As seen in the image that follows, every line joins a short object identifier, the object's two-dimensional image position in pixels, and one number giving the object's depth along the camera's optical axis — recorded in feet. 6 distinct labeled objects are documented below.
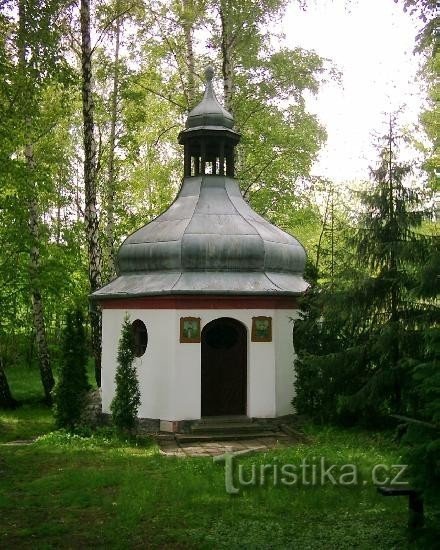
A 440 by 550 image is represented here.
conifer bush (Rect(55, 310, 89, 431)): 43.75
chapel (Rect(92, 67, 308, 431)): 41.91
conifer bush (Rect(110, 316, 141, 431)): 39.60
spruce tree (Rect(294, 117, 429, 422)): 34.30
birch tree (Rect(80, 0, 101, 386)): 48.14
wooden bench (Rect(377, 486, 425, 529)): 19.01
